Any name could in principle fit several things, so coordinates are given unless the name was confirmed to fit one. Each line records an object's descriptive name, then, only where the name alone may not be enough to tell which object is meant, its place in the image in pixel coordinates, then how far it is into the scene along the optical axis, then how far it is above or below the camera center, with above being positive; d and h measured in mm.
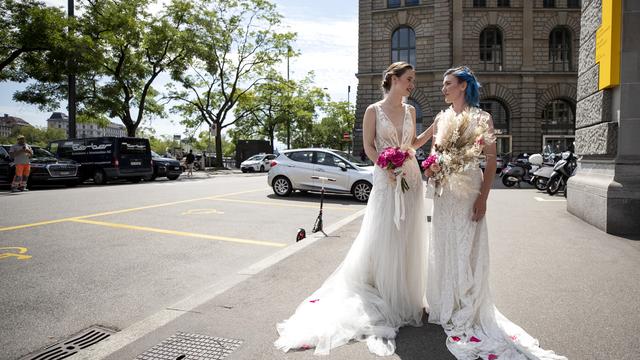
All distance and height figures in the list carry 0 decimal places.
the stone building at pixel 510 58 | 31328 +8370
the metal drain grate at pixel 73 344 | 2895 -1337
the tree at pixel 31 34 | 20188 +6511
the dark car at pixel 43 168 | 15516 -90
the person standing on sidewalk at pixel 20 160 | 14227 +202
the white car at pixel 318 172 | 12281 -199
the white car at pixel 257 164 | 33781 +140
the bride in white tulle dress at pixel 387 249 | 3289 -727
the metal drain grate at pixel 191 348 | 2756 -1276
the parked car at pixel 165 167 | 21766 -69
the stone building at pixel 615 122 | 6324 +711
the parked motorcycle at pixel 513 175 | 16547 -383
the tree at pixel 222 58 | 31817 +9310
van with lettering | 18281 +486
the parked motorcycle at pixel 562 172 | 12617 -204
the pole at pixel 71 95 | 21203 +3722
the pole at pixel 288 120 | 45000 +5046
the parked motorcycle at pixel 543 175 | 13930 -324
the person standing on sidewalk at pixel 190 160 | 26053 +366
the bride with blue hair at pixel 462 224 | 3111 -465
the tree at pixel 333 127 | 73812 +7274
